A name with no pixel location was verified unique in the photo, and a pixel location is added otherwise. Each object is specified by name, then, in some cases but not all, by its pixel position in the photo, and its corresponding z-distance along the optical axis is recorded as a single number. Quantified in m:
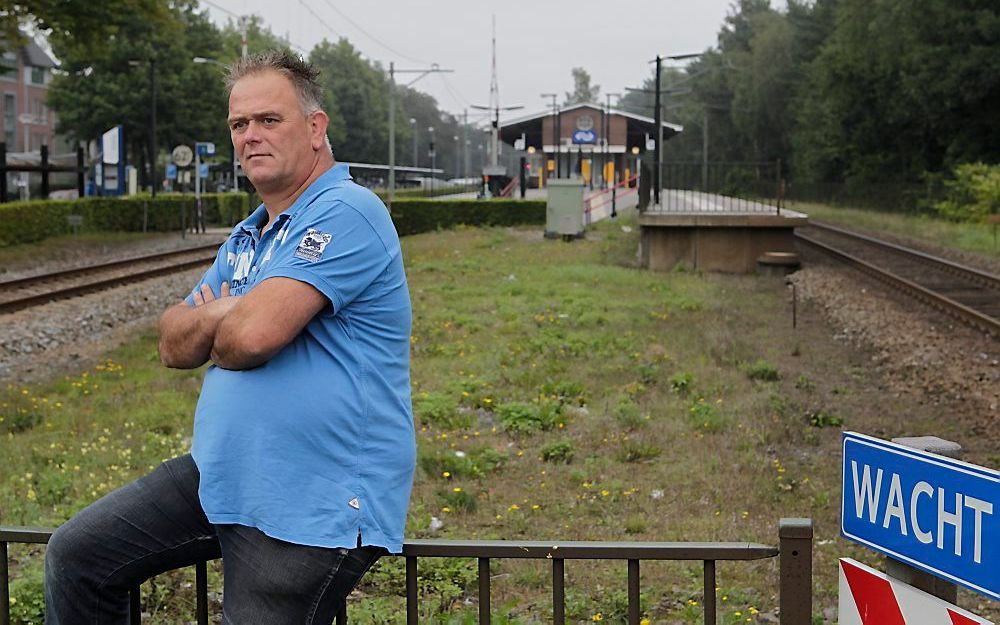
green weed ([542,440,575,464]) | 8.91
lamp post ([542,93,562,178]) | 79.38
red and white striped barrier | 2.47
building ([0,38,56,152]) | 91.69
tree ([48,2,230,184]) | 68.38
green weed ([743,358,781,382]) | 12.20
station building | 87.50
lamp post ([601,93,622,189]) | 71.34
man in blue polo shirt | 2.89
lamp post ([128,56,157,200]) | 45.12
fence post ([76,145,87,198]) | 39.31
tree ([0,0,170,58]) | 29.53
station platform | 25.27
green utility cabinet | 33.94
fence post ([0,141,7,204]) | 33.12
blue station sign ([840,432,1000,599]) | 2.35
